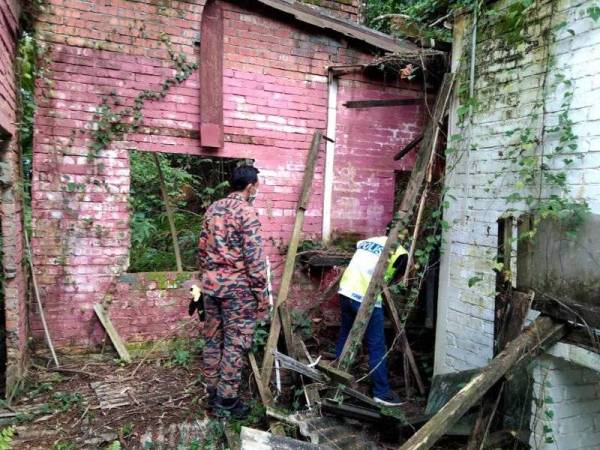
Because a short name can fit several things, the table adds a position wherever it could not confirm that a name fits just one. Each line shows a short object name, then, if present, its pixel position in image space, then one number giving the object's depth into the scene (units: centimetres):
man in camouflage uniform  360
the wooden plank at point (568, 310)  225
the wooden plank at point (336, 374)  343
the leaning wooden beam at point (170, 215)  514
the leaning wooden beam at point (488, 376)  203
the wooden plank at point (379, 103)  530
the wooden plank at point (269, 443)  255
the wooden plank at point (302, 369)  356
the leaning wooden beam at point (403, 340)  430
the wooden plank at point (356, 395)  330
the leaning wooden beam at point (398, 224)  370
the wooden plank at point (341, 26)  496
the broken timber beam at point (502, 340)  247
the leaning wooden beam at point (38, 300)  423
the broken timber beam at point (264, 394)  327
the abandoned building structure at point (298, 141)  288
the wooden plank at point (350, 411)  320
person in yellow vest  397
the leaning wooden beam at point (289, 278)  406
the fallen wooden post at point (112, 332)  456
